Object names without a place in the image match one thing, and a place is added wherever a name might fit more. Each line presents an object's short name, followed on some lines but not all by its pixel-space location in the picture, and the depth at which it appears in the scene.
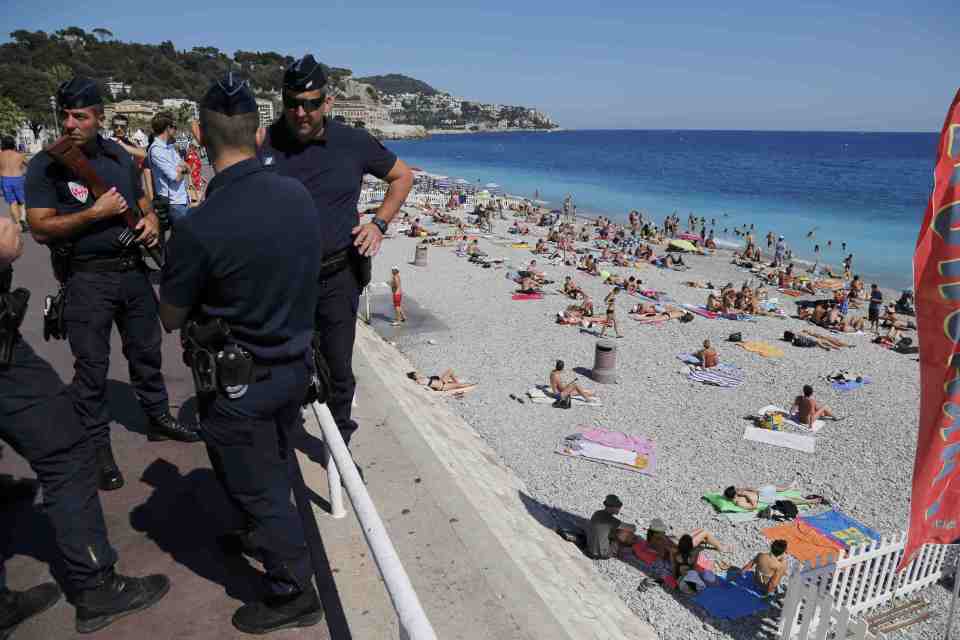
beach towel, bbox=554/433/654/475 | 9.53
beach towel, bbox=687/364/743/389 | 13.45
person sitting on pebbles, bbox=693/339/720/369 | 14.14
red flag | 3.50
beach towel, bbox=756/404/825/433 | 11.38
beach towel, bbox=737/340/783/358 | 15.59
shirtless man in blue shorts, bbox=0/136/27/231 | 9.54
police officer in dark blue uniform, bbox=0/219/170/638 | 2.29
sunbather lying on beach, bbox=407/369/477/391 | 12.01
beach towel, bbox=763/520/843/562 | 7.66
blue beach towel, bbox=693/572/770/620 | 6.48
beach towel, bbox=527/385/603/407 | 11.94
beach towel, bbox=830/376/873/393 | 13.40
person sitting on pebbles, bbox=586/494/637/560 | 7.07
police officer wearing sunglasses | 2.92
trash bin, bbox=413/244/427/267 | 23.58
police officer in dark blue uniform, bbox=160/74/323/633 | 2.02
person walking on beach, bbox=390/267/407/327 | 15.34
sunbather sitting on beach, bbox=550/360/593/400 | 11.84
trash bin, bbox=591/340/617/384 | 13.09
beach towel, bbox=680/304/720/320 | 18.90
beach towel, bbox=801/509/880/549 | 7.96
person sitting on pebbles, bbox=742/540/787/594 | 6.70
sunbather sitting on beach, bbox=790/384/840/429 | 11.37
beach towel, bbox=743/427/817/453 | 10.59
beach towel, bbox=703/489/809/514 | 8.41
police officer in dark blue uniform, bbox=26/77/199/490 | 3.21
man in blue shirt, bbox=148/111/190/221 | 7.00
